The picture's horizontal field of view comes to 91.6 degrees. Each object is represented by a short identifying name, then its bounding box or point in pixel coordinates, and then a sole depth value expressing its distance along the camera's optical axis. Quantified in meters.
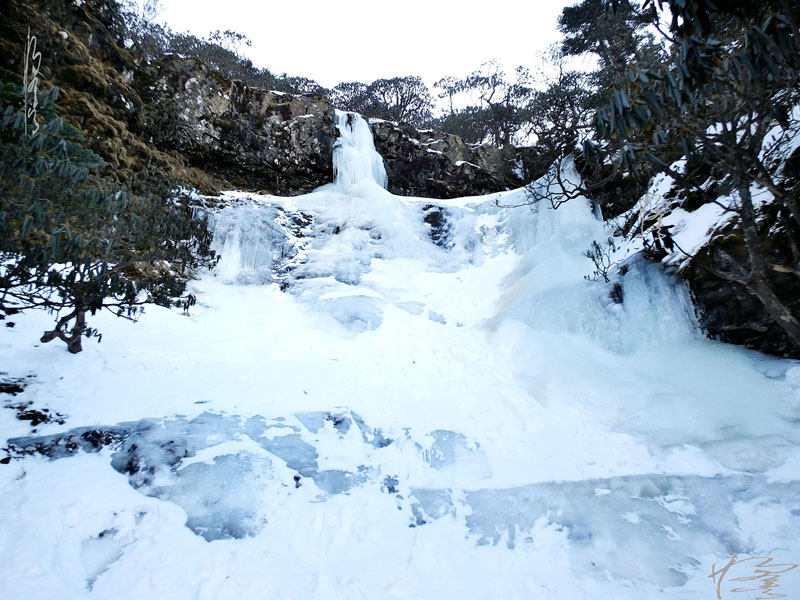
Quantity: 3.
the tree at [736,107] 2.33
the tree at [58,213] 3.60
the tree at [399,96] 24.68
